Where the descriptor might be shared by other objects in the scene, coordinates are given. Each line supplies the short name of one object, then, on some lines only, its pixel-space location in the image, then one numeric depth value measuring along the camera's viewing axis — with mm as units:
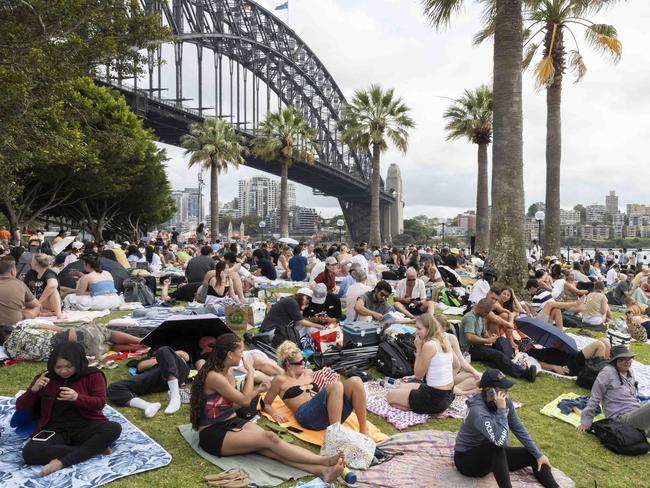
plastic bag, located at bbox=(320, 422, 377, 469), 3750
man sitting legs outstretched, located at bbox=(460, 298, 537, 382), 6293
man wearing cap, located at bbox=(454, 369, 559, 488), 3410
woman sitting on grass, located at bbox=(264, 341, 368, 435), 4168
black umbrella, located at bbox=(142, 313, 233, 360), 5438
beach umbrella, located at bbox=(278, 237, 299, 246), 22875
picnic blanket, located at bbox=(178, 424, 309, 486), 3508
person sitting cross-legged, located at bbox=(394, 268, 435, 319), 8586
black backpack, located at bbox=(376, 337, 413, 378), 5996
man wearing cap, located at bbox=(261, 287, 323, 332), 6559
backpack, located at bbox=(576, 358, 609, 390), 5957
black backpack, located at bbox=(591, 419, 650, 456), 4277
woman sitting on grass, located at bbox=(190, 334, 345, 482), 3656
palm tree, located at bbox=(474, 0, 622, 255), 14758
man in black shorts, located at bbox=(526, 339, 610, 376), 6043
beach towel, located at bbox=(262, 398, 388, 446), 4223
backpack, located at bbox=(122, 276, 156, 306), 10031
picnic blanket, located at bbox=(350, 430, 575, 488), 3566
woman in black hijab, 3467
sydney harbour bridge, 41750
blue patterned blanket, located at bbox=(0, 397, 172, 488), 3334
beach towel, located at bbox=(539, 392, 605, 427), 4973
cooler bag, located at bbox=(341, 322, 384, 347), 6523
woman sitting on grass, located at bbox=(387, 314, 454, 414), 4734
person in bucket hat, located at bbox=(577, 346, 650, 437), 4609
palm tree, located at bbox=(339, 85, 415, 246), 28156
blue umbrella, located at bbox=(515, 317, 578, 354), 6387
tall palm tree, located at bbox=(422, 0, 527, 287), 10867
